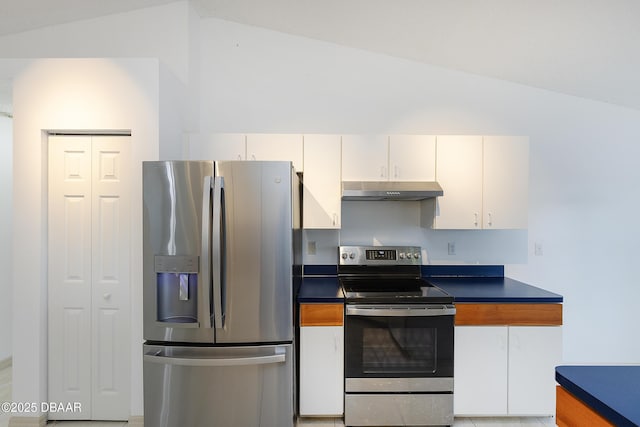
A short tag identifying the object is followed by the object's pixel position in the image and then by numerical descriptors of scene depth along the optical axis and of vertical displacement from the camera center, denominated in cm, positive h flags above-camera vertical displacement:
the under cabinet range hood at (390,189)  262 +15
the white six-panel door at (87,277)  242 -48
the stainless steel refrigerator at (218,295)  206 -51
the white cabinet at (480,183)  276 +21
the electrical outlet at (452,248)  314 -33
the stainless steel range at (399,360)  235 -99
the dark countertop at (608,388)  87 -49
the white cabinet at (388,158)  276 +40
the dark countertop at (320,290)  240 -59
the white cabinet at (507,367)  241 -105
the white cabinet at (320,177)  275 +24
